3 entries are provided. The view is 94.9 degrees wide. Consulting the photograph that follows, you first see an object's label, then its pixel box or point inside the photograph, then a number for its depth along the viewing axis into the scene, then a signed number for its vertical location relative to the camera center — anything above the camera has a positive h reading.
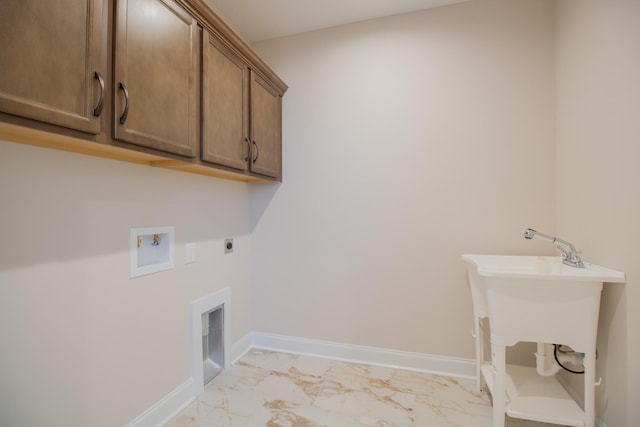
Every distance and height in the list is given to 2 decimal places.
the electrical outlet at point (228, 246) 2.25 -0.23
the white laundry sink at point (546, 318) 1.34 -0.49
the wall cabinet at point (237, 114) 1.62 +0.67
